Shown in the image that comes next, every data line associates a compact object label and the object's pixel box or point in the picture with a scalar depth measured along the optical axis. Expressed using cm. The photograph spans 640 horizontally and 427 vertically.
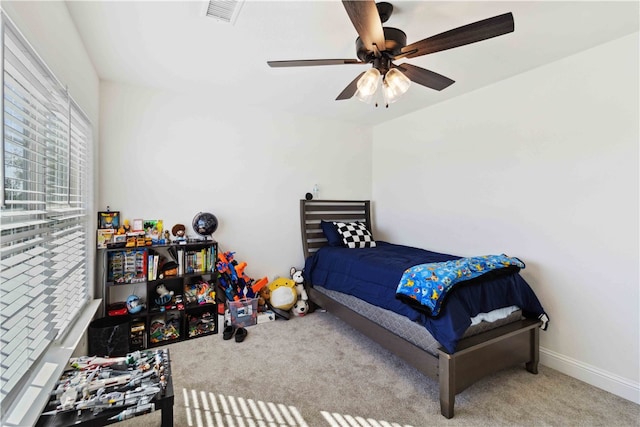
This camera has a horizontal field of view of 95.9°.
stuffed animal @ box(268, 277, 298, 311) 330
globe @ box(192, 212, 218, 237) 300
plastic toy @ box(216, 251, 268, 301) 307
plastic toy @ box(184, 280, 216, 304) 289
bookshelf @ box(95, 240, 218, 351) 260
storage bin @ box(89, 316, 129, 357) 222
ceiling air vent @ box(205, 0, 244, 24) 170
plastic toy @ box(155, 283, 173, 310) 273
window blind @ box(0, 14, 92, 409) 112
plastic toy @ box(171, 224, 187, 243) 297
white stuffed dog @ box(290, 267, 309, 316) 339
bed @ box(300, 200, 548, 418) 179
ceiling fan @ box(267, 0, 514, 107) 135
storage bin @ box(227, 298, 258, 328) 299
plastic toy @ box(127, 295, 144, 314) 256
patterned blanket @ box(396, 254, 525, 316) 183
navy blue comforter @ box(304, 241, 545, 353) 181
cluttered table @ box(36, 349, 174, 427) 119
